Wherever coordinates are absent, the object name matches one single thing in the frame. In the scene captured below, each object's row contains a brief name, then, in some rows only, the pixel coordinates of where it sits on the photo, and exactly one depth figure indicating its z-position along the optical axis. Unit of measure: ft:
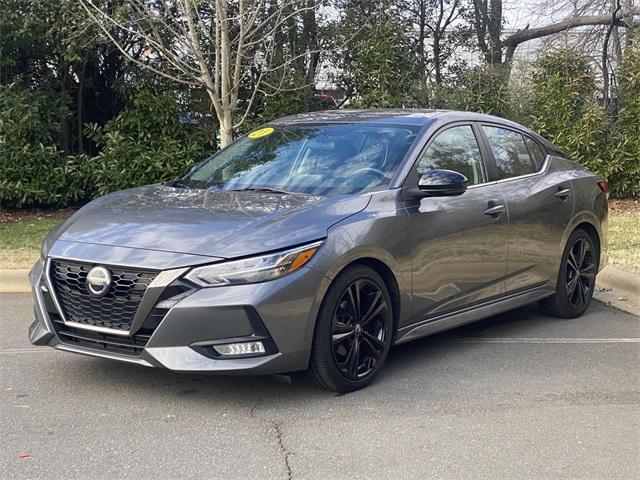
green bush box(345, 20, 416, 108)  40.81
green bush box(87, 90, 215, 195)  39.01
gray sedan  13.14
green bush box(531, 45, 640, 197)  41.29
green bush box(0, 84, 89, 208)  37.78
